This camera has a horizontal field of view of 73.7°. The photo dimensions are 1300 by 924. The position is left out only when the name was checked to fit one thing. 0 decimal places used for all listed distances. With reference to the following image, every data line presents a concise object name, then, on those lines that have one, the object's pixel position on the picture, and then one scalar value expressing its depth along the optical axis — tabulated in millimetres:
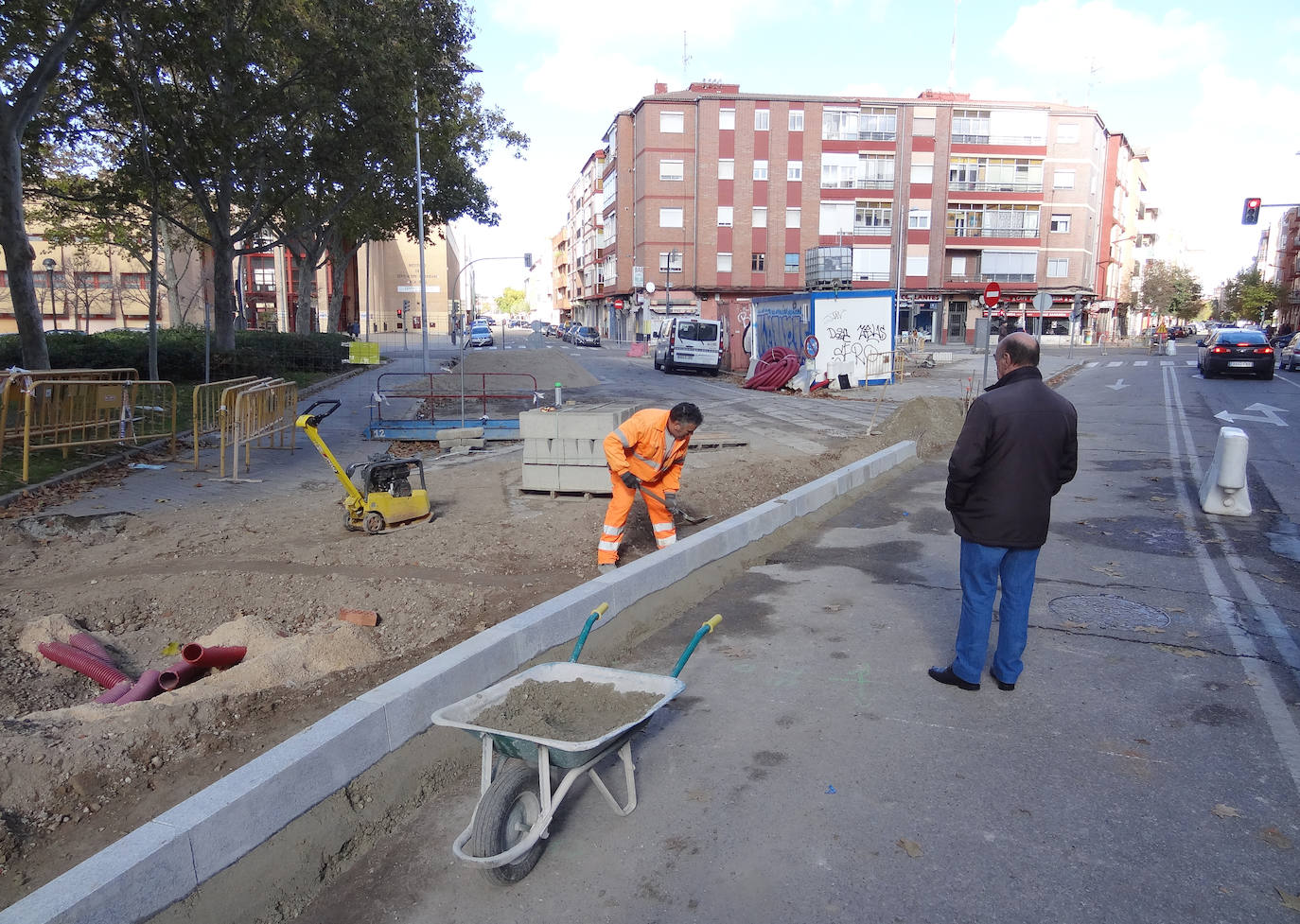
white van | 31344
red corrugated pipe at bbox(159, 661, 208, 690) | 4496
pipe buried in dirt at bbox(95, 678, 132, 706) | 4426
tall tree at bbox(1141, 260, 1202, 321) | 72812
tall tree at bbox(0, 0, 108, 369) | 12008
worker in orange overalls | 6391
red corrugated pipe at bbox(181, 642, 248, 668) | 4641
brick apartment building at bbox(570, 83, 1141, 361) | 57938
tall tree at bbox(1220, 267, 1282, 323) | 78188
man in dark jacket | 4230
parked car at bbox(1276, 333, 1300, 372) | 32594
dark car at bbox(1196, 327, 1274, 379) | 26547
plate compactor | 7957
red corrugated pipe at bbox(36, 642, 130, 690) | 4691
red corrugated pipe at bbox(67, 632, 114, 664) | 4930
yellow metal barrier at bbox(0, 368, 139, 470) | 9453
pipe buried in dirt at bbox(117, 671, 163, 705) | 4340
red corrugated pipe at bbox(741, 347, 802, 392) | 25000
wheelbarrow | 2945
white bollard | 8750
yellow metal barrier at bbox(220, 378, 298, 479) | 11117
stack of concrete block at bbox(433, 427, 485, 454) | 13742
